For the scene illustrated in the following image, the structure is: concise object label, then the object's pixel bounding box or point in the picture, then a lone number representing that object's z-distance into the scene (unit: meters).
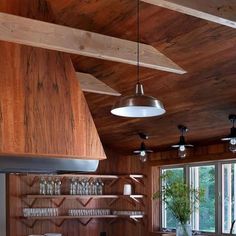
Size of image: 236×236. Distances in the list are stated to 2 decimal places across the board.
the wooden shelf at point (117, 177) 7.41
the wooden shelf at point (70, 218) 6.90
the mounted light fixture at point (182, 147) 5.20
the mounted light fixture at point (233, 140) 4.57
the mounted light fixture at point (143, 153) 6.13
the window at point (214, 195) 6.06
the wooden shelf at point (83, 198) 6.97
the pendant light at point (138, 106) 2.55
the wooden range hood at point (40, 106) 2.43
